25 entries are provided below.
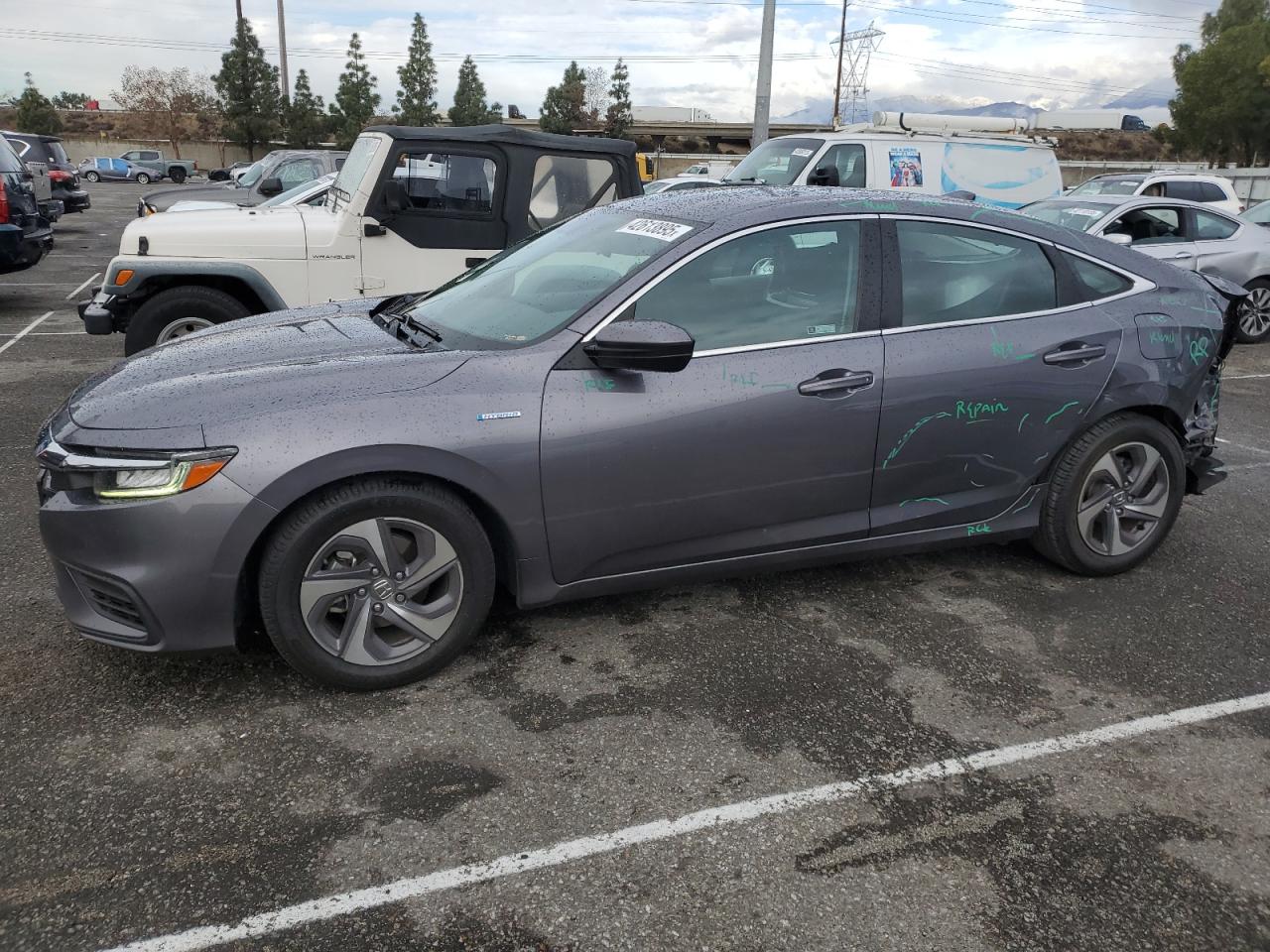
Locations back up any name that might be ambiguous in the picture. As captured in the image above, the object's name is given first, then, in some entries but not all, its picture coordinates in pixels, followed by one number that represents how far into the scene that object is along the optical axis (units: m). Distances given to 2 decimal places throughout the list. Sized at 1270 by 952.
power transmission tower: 68.56
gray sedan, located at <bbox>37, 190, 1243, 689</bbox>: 2.99
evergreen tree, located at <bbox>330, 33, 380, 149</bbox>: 69.19
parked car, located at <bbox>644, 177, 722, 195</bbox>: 14.95
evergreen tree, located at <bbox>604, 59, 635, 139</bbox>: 79.38
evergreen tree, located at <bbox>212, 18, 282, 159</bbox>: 61.62
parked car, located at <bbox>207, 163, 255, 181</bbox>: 24.25
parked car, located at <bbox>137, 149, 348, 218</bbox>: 14.13
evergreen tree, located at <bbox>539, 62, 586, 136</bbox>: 79.25
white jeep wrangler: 6.79
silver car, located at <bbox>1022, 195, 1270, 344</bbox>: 10.01
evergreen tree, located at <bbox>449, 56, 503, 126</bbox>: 85.00
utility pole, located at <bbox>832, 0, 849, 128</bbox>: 68.81
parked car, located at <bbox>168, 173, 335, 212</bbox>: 8.64
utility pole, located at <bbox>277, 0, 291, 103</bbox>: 40.25
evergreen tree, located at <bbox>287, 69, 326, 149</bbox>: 61.10
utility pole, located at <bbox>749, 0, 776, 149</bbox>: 16.73
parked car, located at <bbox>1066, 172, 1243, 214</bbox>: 14.02
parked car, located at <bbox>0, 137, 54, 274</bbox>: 10.02
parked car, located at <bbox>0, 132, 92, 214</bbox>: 20.48
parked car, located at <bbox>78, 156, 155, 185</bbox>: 51.69
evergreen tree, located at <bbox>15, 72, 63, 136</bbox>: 69.94
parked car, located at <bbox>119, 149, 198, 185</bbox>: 52.69
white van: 11.95
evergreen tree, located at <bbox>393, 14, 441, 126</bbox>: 76.50
